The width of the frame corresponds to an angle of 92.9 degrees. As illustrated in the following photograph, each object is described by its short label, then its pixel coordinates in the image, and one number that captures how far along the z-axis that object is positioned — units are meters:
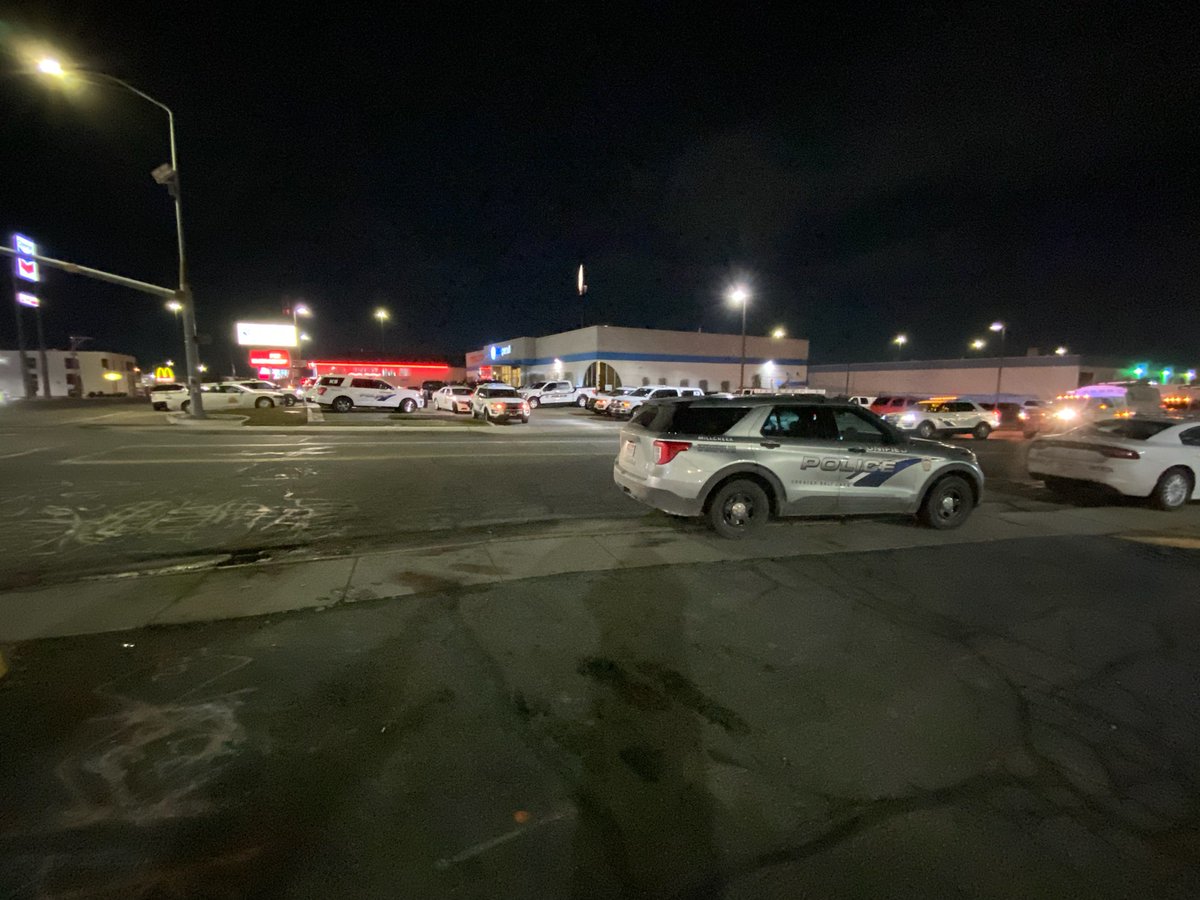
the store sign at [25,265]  20.55
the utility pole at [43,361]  51.06
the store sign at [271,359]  49.44
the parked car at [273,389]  32.19
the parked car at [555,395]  37.84
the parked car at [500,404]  24.86
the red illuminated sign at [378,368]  69.06
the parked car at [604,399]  30.63
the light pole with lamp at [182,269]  16.80
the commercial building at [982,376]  47.94
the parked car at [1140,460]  8.68
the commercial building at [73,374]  61.56
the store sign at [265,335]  44.31
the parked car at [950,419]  22.55
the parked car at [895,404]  22.92
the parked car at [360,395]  28.80
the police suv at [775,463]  6.70
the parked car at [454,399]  29.56
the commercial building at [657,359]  46.38
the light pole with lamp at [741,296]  31.45
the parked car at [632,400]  28.42
